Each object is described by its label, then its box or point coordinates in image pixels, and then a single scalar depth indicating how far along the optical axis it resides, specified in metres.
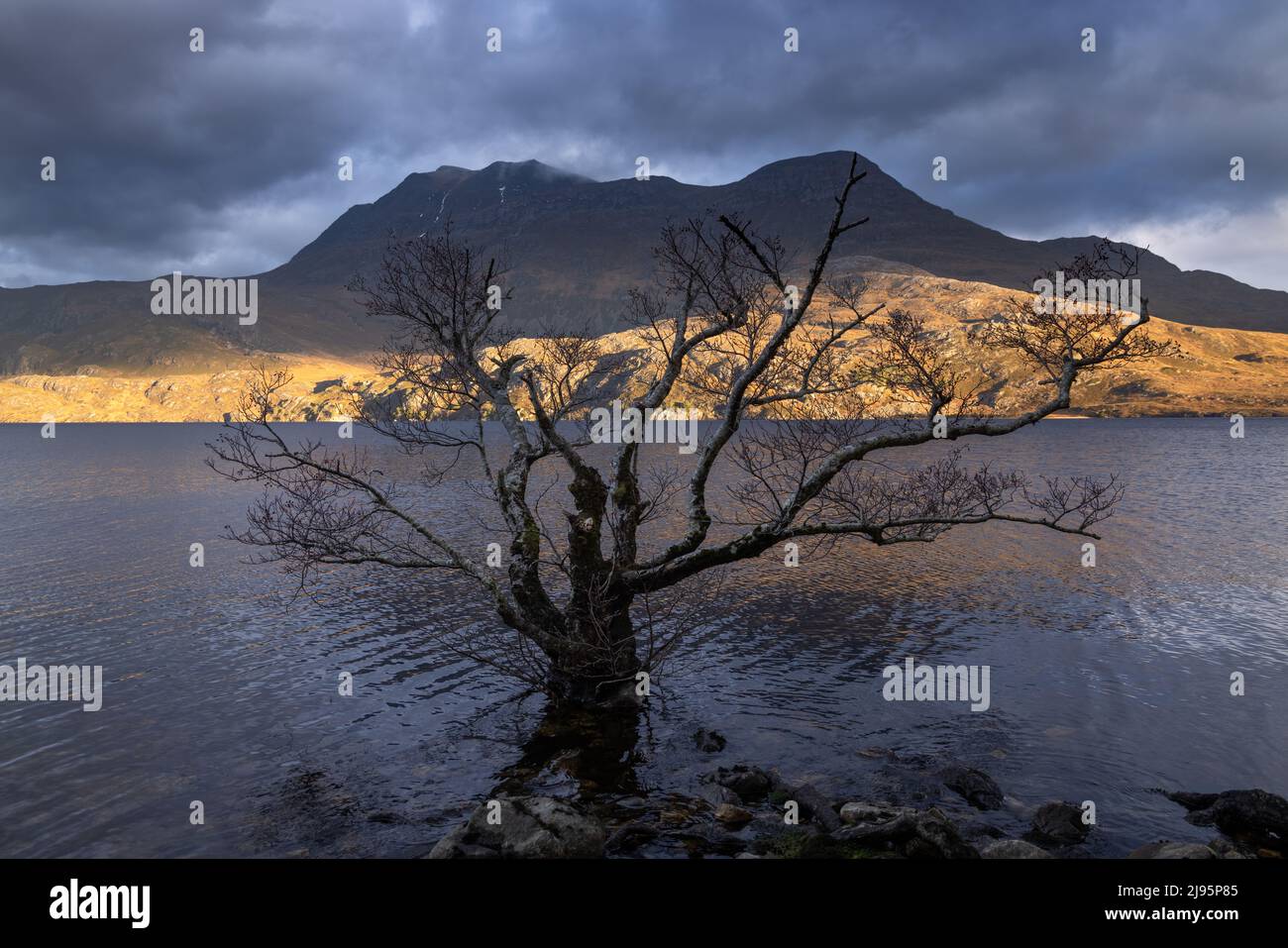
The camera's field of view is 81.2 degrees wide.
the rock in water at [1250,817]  17.22
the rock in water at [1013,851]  15.23
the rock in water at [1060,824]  17.59
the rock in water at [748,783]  19.58
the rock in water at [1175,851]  14.61
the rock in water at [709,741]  22.84
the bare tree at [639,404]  20.52
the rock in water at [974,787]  19.39
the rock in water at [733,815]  17.97
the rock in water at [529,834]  15.79
